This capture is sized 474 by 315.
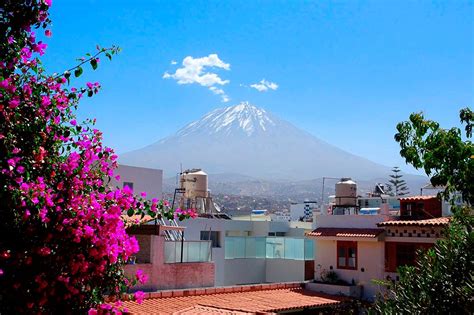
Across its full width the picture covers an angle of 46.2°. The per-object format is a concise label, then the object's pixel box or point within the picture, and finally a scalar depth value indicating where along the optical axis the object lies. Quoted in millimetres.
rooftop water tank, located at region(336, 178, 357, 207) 30641
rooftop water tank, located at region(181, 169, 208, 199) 36594
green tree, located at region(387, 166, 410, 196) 91062
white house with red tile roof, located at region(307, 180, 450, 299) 22172
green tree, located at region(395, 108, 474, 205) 8484
